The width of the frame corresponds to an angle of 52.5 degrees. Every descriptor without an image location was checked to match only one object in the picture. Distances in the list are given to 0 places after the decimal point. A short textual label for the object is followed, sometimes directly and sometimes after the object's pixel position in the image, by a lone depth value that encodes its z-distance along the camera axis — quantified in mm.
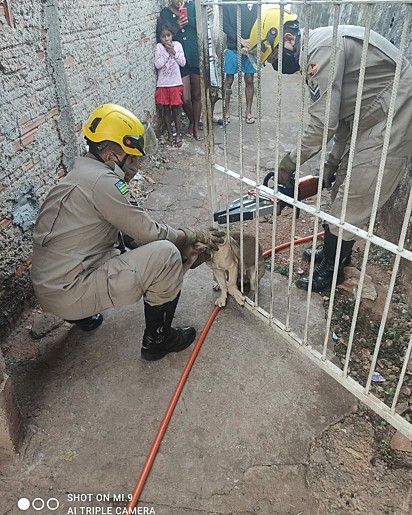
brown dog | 2658
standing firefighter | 2318
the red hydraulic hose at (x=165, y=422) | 1921
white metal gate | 1746
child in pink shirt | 6023
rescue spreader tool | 2635
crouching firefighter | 2207
